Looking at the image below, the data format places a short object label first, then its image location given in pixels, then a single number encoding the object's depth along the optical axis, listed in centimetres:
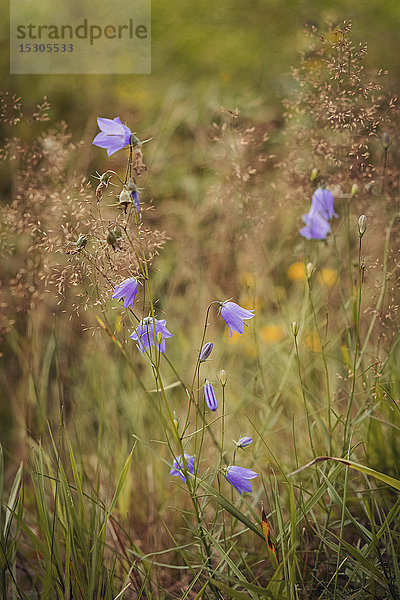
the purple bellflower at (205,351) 99
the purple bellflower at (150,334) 99
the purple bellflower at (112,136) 98
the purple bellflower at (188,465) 101
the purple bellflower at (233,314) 101
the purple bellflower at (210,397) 100
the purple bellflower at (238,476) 100
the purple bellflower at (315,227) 112
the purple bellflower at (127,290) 99
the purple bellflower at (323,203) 110
